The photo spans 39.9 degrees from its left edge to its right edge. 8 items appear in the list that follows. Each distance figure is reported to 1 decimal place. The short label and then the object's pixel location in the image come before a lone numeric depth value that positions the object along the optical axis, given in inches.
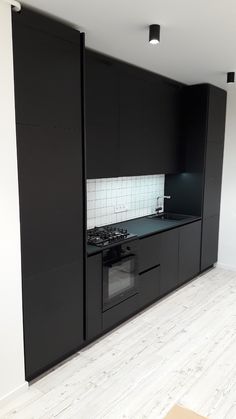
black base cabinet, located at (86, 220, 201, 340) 111.2
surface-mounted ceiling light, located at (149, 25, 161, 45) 91.4
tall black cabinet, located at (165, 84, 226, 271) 165.2
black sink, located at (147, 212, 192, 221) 172.3
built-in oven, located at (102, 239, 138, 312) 115.5
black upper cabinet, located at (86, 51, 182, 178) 115.0
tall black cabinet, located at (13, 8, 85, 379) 84.3
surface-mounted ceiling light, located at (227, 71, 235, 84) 140.2
